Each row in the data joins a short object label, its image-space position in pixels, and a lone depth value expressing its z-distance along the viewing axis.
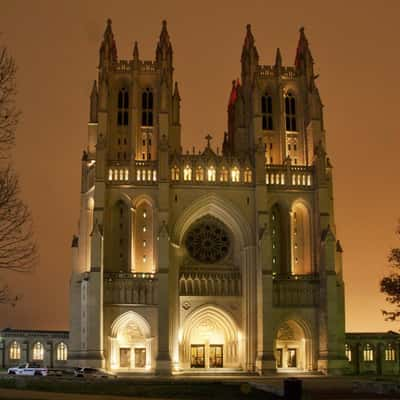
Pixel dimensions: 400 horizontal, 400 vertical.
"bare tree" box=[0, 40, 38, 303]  29.97
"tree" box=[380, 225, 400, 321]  48.56
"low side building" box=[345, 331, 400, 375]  83.31
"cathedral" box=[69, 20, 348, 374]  72.00
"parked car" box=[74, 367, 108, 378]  59.31
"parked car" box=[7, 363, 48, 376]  61.22
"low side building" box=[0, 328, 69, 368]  84.88
